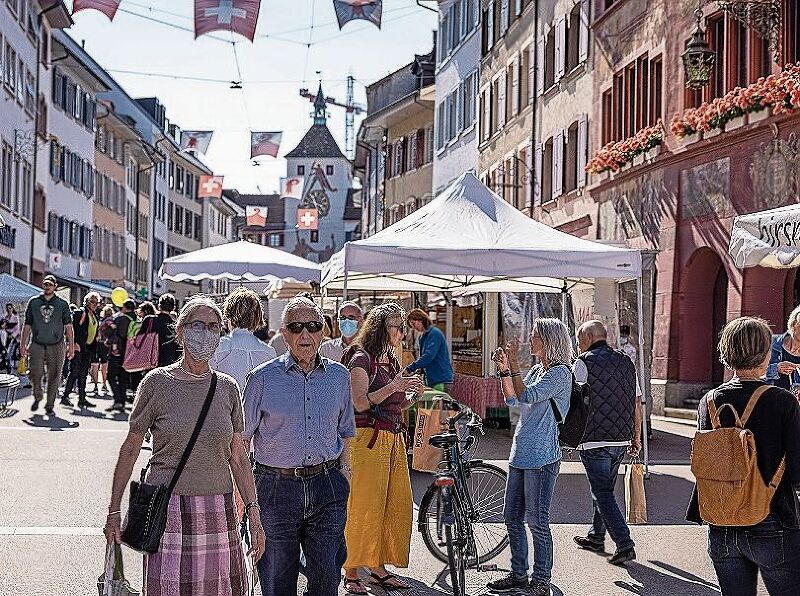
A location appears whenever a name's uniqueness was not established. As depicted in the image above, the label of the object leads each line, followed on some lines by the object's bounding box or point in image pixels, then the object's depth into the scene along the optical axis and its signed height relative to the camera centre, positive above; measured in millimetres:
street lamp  19953 +3899
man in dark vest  9641 -584
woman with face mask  5719 -561
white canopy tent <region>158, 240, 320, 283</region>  24297 +1102
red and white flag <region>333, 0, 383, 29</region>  24500 +5510
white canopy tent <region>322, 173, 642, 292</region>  13656 +821
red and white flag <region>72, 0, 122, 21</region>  20656 +4655
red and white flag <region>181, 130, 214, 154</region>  56969 +7599
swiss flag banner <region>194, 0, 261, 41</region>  20734 +4548
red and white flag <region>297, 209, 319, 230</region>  77188 +6091
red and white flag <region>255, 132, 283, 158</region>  49531 +6533
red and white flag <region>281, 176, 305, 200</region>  69188 +6960
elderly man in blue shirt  6633 -600
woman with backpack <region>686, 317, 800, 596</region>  5750 -539
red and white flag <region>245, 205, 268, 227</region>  77281 +6297
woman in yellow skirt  8320 -802
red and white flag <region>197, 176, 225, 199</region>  71062 +7103
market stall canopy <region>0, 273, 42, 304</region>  32250 +850
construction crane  112212 +17797
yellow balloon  32250 +744
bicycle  8492 -1078
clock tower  134500 +13457
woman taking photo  8344 -655
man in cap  20062 -85
